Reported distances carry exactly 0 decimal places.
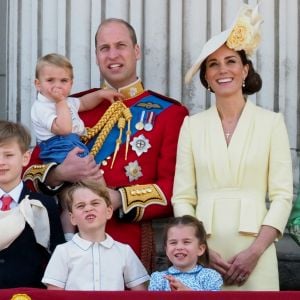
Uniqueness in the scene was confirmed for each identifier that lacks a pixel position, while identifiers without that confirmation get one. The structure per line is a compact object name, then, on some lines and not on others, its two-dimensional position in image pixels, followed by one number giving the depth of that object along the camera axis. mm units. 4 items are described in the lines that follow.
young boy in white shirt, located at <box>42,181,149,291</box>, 9993
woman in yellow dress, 10218
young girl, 9841
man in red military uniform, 10733
